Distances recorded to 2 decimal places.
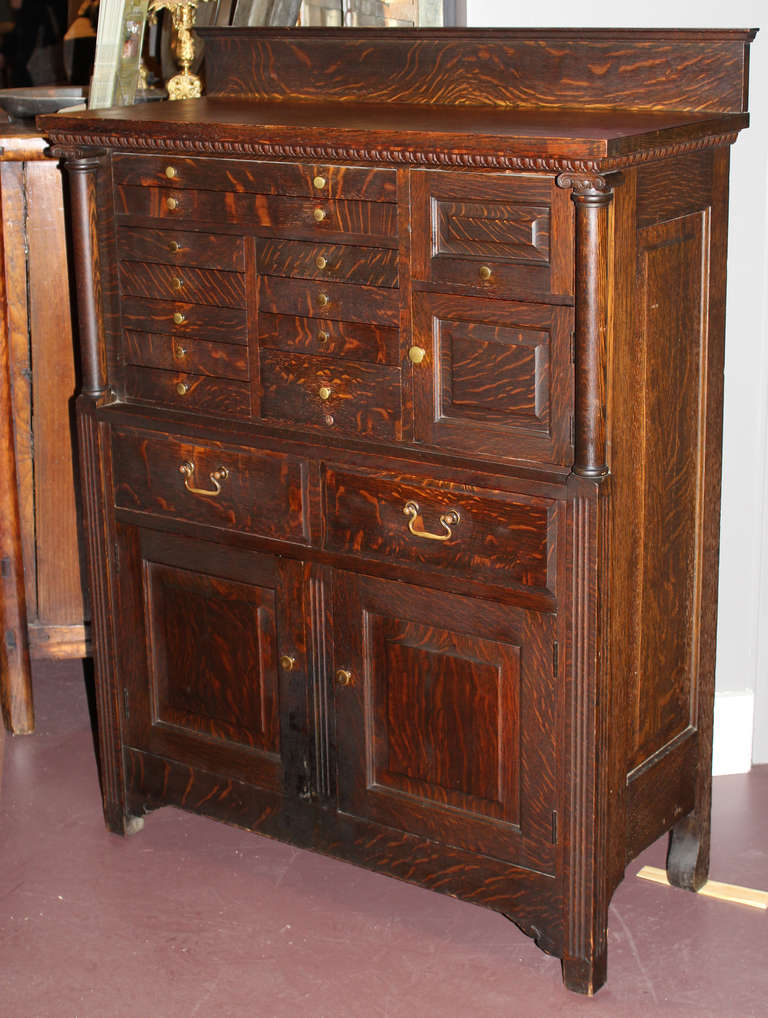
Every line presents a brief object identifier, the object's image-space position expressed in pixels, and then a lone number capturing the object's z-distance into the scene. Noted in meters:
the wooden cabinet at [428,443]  2.33
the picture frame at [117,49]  2.94
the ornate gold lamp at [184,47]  3.11
